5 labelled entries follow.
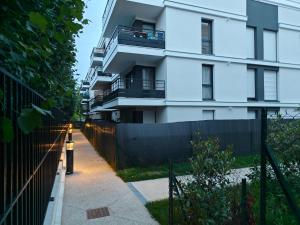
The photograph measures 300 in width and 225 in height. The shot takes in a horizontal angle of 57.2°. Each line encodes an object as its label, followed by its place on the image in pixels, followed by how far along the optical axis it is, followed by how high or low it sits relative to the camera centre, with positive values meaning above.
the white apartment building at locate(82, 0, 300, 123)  16.45 +3.85
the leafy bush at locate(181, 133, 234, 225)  4.22 -1.20
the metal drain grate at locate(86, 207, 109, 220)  6.19 -2.23
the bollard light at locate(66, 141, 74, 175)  10.31 -1.60
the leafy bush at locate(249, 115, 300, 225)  3.89 -0.70
